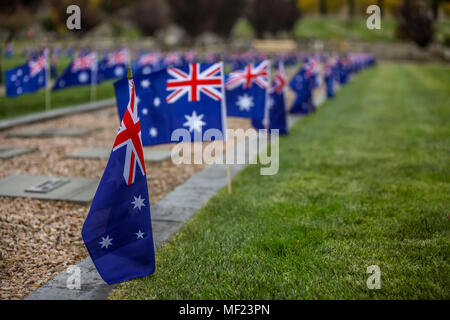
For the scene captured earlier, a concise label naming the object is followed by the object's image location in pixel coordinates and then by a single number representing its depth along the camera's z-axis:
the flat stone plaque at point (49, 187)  6.72
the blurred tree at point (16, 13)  42.59
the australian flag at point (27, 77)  13.16
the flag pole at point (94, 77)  16.30
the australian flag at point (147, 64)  21.17
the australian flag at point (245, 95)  8.95
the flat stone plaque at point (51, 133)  11.61
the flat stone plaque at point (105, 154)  9.40
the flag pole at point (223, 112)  6.66
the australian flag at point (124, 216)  3.97
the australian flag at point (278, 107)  11.70
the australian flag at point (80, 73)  15.09
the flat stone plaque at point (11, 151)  9.28
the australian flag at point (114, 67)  18.66
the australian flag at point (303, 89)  15.58
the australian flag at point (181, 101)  6.22
